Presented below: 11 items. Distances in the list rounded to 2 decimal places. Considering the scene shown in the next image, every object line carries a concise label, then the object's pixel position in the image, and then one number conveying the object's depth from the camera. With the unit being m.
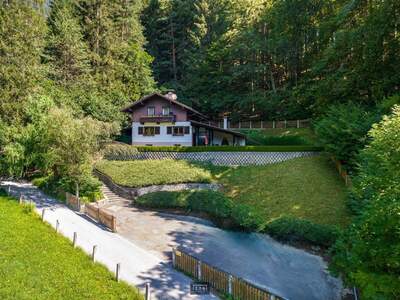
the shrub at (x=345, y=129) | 20.88
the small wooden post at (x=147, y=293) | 10.26
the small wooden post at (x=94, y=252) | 12.86
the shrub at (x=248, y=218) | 17.76
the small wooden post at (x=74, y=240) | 14.31
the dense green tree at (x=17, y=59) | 23.38
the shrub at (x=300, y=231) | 15.62
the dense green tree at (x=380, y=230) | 7.72
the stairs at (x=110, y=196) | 23.43
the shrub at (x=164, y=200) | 21.11
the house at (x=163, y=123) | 35.00
